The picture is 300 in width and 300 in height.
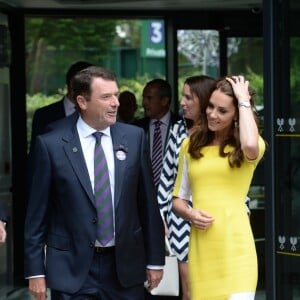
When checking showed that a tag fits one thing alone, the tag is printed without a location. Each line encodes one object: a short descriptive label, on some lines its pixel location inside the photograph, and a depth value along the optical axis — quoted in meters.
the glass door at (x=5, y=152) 13.28
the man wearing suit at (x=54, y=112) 12.10
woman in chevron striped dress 9.49
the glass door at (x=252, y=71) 13.03
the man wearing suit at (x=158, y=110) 12.74
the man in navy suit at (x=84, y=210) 7.17
